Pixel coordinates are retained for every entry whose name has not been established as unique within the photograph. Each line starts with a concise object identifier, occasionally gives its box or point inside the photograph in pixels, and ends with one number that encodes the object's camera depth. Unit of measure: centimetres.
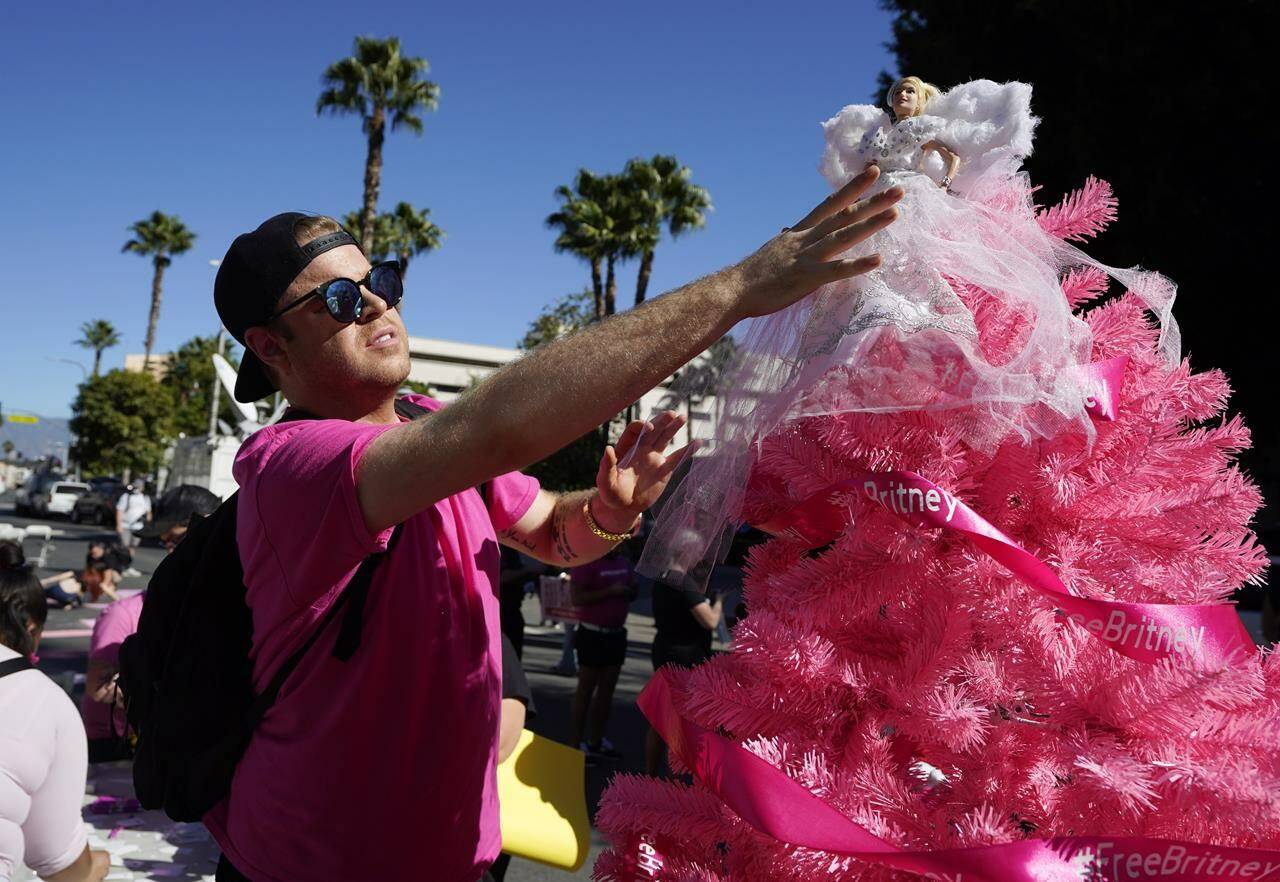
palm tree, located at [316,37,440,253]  2398
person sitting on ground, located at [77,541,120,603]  1284
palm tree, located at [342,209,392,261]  3089
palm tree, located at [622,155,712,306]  2747
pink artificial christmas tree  141
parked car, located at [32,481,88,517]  3569
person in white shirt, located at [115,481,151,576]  1978
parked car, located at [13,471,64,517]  3653
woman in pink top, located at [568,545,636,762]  701
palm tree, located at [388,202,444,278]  3375
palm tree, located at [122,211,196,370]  4994
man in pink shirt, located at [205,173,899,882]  118
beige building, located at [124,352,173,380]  12531
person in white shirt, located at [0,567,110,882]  237
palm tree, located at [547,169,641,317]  2758
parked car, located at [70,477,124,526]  3444
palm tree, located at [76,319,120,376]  7238
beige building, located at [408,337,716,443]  5984
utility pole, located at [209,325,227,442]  2916
